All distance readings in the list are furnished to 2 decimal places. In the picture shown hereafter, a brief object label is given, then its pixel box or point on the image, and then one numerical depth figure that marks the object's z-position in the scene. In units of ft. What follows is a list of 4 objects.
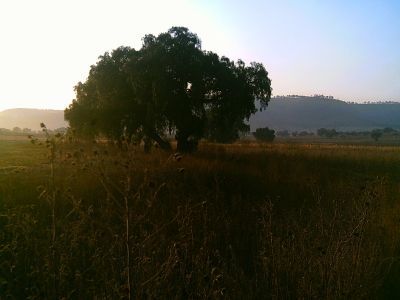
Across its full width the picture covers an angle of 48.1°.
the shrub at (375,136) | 331.00
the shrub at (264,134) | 262.67
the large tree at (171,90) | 88.38
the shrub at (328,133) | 424.46
